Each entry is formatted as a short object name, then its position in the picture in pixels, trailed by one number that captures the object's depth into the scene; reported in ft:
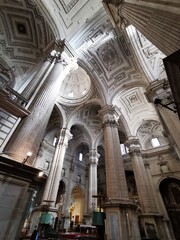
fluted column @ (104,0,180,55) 7.77
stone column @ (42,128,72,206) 29.27
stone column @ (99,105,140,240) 19.01
